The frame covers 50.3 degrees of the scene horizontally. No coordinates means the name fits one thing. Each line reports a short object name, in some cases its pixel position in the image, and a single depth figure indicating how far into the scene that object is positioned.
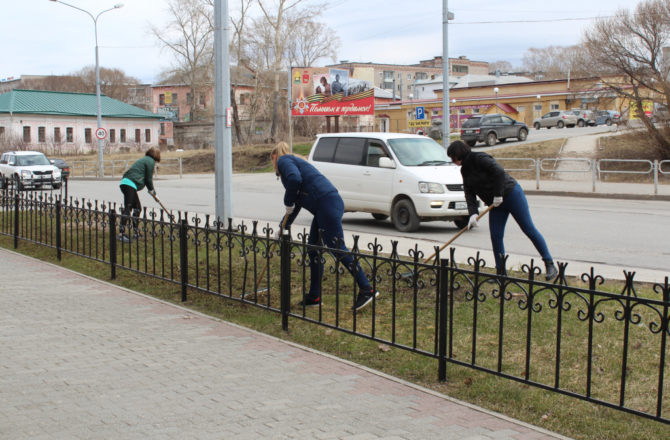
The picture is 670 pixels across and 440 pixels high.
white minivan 13.36
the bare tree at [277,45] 54.46
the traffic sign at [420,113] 30.98
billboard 41.50
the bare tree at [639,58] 26.14
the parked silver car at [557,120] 55.38
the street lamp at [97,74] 39.35
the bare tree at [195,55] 61.91
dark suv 39.69
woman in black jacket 7.95
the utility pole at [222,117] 11.14
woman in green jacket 12.05
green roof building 66.50
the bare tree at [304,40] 55.06
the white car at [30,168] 30.00
